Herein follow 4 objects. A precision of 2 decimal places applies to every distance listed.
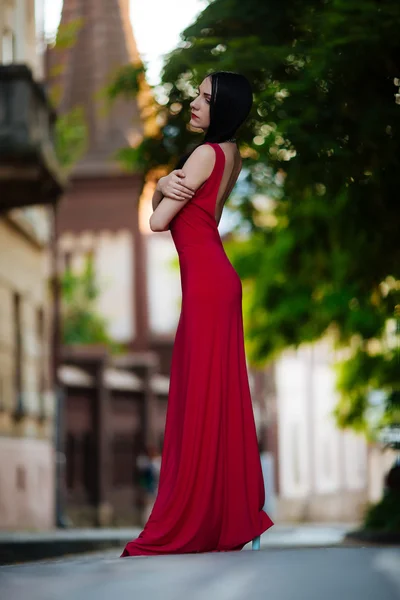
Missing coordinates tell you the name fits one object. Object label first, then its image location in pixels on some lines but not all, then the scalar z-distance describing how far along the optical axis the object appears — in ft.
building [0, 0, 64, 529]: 58.59
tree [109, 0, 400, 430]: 34.17
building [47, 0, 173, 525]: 107.55
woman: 18.83
